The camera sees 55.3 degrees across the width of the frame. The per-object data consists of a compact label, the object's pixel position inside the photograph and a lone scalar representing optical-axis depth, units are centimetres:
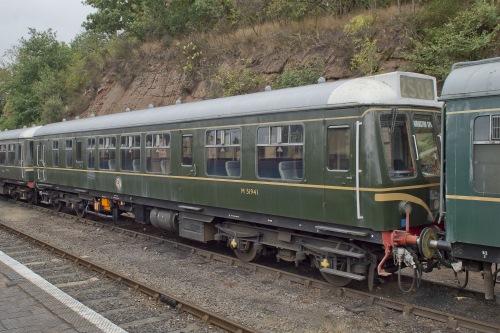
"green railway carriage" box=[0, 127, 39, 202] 1962
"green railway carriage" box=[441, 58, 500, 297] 568
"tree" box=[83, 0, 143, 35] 3256
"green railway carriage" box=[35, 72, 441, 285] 702
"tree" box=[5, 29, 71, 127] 4072
